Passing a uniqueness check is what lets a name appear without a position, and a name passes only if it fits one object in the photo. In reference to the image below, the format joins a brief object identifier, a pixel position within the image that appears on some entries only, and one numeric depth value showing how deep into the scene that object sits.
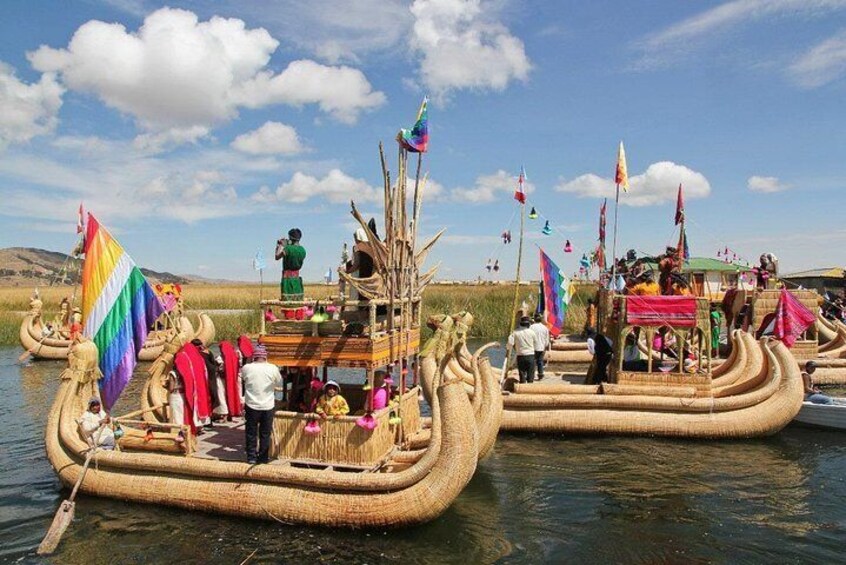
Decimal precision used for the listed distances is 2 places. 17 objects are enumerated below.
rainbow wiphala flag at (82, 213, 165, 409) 9.85
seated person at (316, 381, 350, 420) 8.72
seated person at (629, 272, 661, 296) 14.62
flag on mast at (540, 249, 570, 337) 17.77
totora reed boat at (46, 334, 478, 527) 7.89
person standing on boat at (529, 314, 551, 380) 15.56
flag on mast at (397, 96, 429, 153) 8.89
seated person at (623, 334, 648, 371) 14.70
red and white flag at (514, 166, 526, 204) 17.64
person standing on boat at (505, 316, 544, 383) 14.75
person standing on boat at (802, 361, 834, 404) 14.02
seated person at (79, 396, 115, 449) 9.38
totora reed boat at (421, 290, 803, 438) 12.76
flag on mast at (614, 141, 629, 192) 18.30
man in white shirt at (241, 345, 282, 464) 8.40
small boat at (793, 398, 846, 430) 13.58
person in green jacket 10.11
